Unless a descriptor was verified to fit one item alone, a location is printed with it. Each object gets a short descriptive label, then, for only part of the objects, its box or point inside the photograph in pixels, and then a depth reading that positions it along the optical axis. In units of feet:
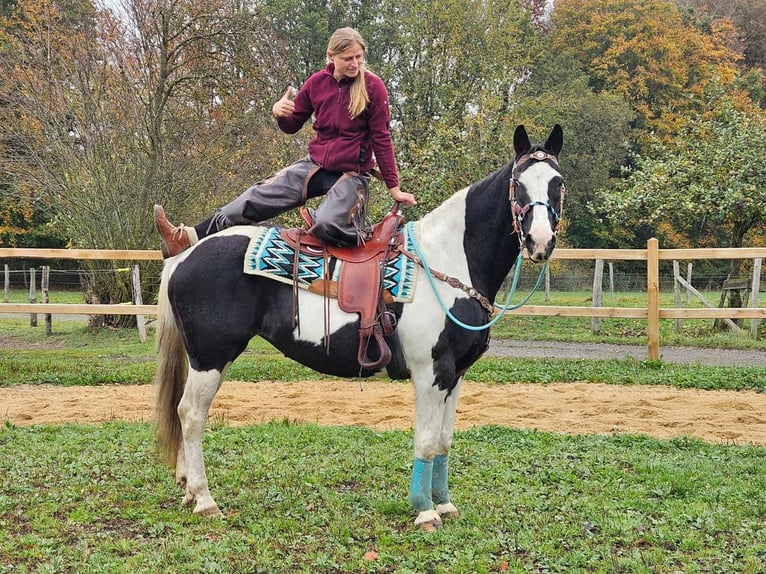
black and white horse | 13.62
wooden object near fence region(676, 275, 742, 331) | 44.71
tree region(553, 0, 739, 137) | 107.93
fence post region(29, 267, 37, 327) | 55.42
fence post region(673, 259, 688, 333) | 46.80
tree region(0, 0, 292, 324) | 46.85
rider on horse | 14.06
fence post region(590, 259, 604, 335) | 42.63
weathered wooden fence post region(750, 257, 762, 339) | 39.46
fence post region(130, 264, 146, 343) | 40.83
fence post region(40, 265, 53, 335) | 47.60
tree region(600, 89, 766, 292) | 44.11
